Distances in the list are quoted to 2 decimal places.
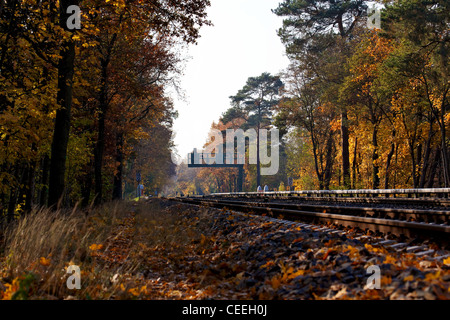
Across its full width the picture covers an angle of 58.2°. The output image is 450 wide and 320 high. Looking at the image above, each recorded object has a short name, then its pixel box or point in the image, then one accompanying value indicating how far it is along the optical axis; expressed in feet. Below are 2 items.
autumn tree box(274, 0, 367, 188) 111.45
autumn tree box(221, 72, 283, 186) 229.04
